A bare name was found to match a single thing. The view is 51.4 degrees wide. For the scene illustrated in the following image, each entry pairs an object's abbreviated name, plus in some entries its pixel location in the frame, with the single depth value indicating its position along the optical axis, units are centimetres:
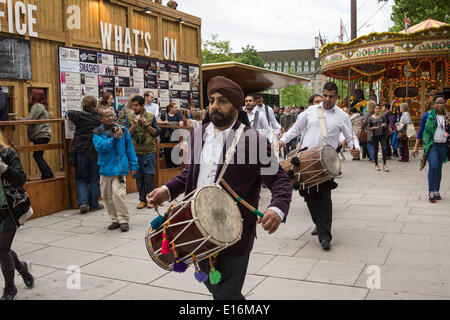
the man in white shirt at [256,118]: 927
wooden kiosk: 848
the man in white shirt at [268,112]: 961
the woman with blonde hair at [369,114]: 1488
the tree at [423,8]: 1902
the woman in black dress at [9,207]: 407
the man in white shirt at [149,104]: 1034
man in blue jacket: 691
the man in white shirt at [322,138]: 582
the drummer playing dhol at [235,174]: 295
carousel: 1952
